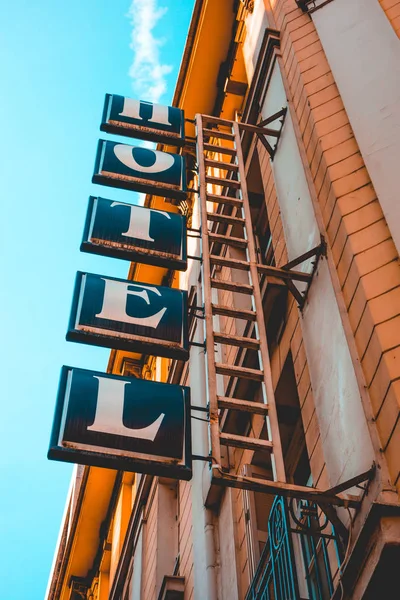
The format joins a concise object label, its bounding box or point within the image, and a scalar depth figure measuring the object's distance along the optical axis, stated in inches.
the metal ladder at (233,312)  266.7
